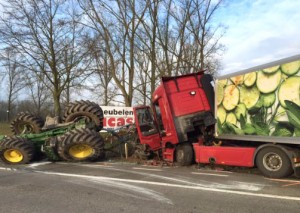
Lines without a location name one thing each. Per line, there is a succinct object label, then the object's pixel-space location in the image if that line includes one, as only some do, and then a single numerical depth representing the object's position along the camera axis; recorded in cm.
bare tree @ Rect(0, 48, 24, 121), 2004
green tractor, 926
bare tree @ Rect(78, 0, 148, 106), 2068
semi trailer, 645
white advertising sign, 1605
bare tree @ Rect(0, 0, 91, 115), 1984
